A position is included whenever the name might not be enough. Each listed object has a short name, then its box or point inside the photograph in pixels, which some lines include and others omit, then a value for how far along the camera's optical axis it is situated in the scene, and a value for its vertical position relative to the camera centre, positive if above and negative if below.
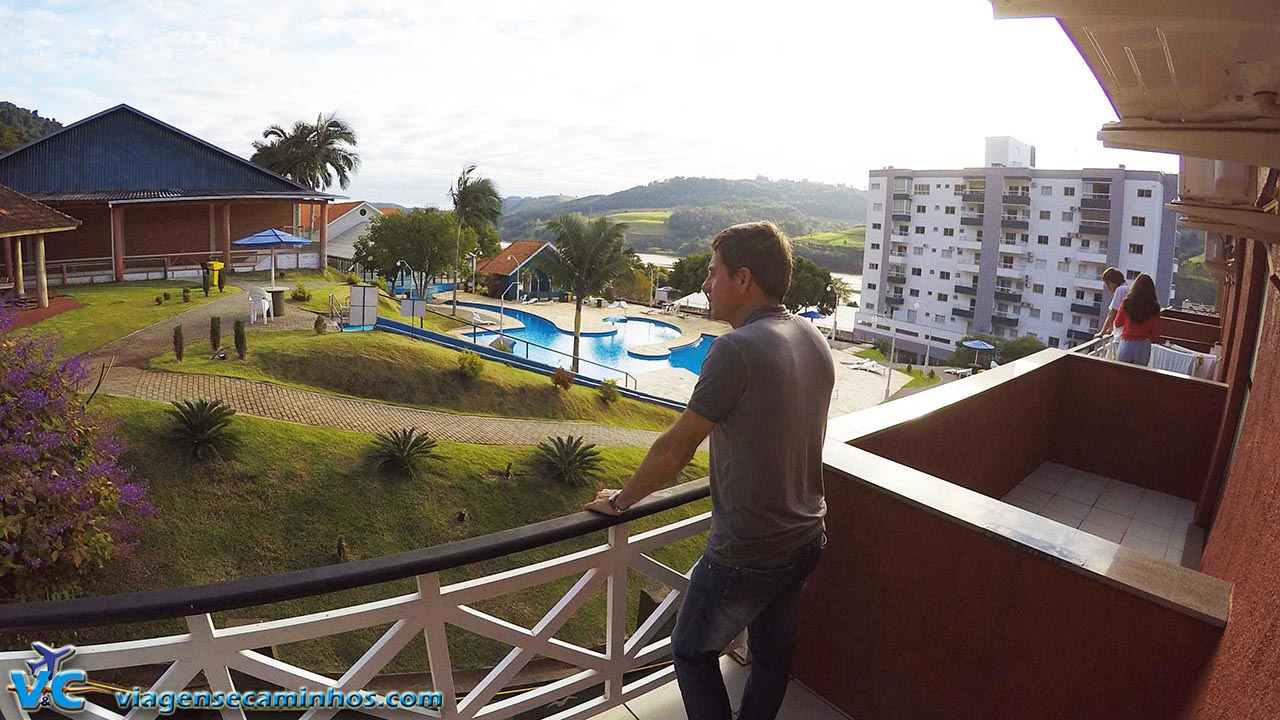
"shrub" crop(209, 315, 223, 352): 14.30 -1.64
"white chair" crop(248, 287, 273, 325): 17.06 -1.24
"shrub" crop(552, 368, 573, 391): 18.27 -3.05
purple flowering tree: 6.19 -2.14
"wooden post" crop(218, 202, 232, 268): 22.59 +0.47
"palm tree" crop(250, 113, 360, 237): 37.28 +5.33
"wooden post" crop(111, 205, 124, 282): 20.11 +0.12
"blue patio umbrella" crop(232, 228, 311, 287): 19.28 +0.32
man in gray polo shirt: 1.57 -0.44
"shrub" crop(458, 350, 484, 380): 16.80 -2.57
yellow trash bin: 20.61 -0.53
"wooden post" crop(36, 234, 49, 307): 15.50 -0.71
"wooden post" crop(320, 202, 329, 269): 24.97 +0.37
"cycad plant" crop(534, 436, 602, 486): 12.86 -3.66
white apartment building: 41.97 +1.51
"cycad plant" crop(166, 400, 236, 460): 10.59 -2.66
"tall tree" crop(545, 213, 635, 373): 28.16 +0.24
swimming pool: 29.16 -3.89
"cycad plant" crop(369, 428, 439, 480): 11.64 -3.23
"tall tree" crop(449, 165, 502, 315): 39.19 +3.25
